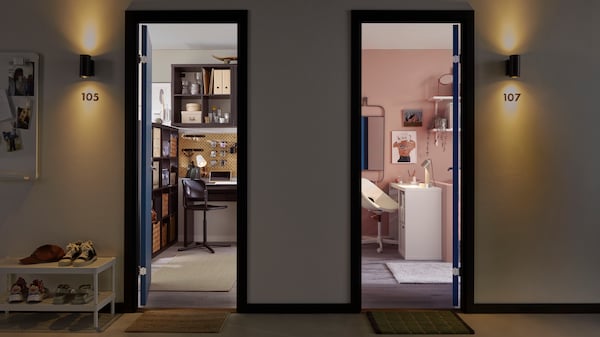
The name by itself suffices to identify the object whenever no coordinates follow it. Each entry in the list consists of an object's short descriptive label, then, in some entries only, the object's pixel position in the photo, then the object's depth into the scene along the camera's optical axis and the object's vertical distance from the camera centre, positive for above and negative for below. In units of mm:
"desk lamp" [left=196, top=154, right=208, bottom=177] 6930 +30
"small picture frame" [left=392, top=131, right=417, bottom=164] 6711 +255
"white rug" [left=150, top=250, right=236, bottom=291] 4387 -1083
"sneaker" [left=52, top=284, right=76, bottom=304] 3275 -893
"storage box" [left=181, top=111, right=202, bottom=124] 6711 +656
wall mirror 6715 +296
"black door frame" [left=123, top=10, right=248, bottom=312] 3559 +195
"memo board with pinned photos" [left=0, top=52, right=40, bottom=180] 3547 +329
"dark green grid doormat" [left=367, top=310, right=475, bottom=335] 3184 -1073
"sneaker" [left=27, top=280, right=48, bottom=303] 3268 -861
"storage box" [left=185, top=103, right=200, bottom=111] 6725 +784
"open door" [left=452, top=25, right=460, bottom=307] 3693 -100
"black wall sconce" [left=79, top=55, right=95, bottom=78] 3480 +695
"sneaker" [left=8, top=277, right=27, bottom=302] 3262 -854
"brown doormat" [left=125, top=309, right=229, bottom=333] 3217 -1074
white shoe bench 3195 -784
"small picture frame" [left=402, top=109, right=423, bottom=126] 6684 +634
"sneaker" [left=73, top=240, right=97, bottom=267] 3236 -618
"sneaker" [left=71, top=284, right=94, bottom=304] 3269 -886
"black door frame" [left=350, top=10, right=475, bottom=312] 3574 +262
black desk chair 6043 -448
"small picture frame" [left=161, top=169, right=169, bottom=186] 6195 -159
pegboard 7039 +216
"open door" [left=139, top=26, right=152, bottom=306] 3684 +7
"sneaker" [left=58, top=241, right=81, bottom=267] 3215 -605
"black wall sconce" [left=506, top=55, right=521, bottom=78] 3510 +707
